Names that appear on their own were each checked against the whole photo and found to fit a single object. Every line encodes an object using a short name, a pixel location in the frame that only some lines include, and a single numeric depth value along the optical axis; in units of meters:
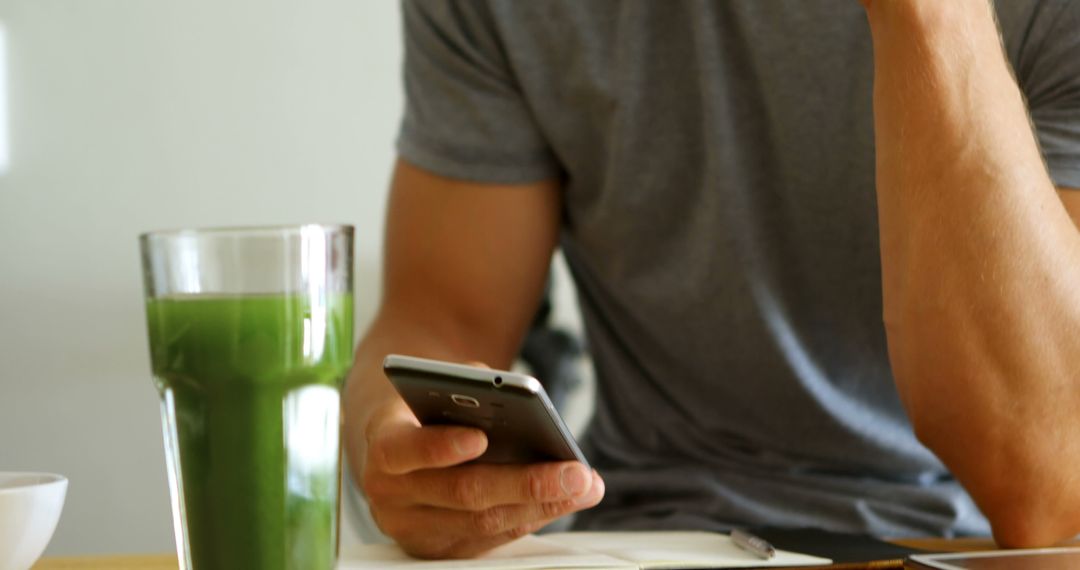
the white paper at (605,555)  1.15
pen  1.18
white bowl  1.10
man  1.35
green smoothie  1.05
